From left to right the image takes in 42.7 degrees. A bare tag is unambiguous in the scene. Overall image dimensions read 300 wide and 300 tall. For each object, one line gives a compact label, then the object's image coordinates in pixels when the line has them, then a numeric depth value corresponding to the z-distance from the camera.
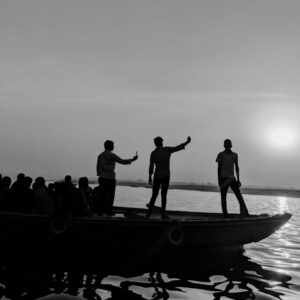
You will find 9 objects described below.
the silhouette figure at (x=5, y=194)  9.35
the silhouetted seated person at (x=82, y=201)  9.25
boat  8.68
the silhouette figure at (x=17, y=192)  9.31
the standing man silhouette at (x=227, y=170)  11.00
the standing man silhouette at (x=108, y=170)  10.30
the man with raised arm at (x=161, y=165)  10.22
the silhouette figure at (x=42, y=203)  9.53
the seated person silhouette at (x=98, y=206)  10.52
